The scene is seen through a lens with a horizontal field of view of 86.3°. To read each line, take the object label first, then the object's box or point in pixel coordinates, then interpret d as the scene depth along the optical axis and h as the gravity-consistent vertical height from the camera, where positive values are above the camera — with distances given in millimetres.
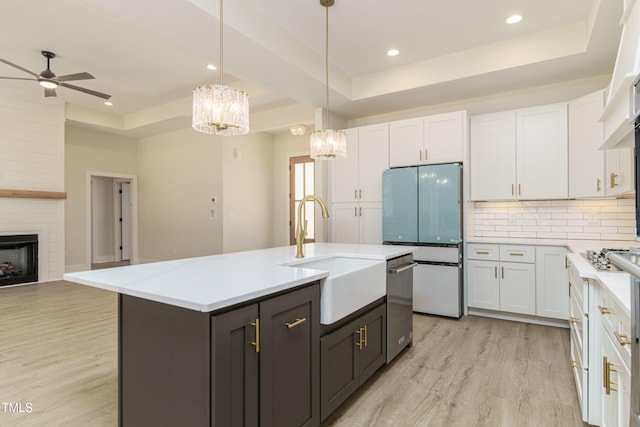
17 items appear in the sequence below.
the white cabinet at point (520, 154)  3613 +658
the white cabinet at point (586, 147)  3295 +656
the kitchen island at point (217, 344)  1252 -545
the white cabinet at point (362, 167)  4426 +625
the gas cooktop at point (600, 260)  1867 -289
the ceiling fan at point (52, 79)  3912 +1581
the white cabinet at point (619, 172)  2840 +363
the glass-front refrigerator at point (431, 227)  3805 -159
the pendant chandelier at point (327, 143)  2918 +604
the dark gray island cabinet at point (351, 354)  1831 -862
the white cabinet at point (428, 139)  3893 +879
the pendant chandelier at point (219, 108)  2002 +628
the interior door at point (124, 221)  8648 -200
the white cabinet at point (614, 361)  1282 -629
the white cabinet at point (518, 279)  3488 -715
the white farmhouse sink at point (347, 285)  1760 -418
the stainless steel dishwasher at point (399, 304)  2553 -722
